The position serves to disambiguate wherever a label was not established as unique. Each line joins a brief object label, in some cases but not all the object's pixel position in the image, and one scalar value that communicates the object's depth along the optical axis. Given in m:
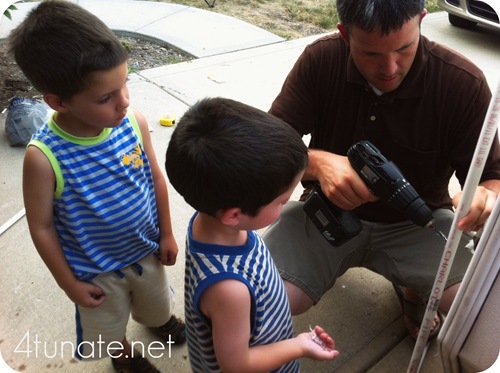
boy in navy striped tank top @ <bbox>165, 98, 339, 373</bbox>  1.08
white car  5.49
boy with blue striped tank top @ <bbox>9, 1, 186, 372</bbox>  1.32
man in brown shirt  1.57
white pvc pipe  1.09
